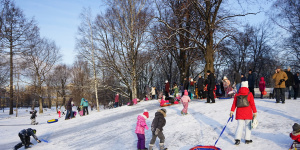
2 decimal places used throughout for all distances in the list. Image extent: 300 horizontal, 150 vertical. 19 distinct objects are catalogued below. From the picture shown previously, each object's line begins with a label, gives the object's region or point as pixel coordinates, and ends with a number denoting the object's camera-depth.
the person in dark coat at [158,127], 7.03
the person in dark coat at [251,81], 13.37
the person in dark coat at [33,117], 17.72
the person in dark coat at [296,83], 14.09
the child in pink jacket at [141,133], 7.33
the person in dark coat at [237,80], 14.17
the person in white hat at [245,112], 6.41
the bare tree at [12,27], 21.02
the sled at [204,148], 5.73
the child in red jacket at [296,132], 5.18
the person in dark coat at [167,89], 20.06
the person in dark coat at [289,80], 13.16
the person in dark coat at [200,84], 16.50
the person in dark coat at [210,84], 13.56
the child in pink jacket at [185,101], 11.20
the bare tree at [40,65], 32.91
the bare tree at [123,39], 24.52
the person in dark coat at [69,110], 19.49
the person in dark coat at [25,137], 9.94
